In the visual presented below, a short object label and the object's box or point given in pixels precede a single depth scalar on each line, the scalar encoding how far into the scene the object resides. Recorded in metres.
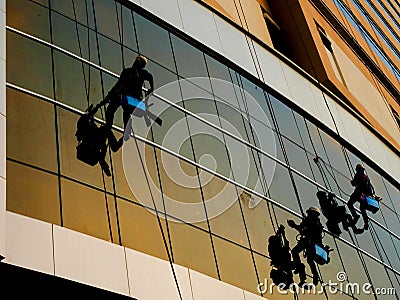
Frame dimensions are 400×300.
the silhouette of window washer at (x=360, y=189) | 17.06
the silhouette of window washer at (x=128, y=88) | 11.77
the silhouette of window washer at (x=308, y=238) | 13.91
